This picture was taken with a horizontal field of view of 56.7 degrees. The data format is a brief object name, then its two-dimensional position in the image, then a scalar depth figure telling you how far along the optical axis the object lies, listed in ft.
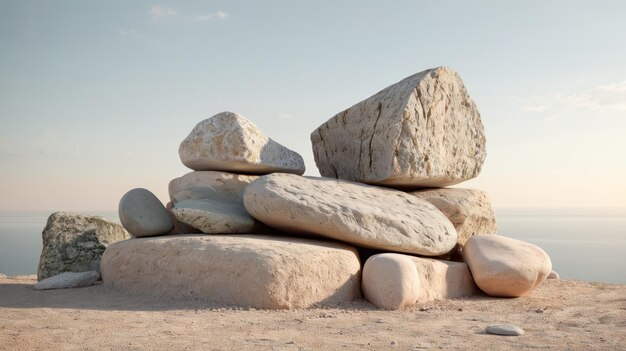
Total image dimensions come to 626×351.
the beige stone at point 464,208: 28.48
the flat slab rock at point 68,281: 24.16
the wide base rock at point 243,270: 19.90
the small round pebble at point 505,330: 16.17
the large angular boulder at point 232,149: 26.89
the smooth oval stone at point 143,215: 25.61
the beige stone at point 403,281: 20.61
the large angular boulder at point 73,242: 27.66
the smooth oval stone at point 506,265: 23.81
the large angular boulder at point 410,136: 27.25
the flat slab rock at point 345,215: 22.62
